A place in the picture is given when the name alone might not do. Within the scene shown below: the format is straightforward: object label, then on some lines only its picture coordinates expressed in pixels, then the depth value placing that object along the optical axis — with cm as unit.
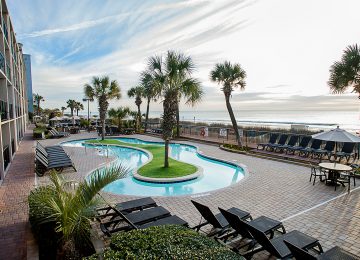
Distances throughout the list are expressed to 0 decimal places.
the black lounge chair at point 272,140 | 1495
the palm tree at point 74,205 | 358
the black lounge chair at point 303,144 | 1308
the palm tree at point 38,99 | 6936
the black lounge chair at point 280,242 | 389
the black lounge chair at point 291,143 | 1380
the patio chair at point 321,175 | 877
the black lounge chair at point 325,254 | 324
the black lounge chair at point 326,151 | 1185
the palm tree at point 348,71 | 1018
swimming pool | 911
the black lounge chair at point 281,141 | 1434
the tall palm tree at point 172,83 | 1046
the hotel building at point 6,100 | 1177
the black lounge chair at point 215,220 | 484
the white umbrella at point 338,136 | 776
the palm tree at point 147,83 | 1059
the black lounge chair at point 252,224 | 436
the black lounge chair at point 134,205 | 582
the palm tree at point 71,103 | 5960
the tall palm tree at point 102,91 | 2059
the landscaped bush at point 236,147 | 1561
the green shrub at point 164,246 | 272
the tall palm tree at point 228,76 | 1558
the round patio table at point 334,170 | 814
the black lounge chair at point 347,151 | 1116
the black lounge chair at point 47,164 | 1001
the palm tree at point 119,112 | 2697
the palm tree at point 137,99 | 2779
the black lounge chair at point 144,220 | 487
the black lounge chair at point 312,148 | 1252
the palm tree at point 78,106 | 6284
